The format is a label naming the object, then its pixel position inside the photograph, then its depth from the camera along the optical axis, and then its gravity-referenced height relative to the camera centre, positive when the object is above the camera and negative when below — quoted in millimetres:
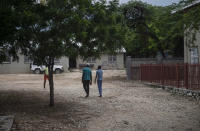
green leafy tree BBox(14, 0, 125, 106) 8273 +1107
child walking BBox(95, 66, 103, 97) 13047 -837
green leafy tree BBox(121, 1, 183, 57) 25844 +3999
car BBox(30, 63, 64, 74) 33484 -826
